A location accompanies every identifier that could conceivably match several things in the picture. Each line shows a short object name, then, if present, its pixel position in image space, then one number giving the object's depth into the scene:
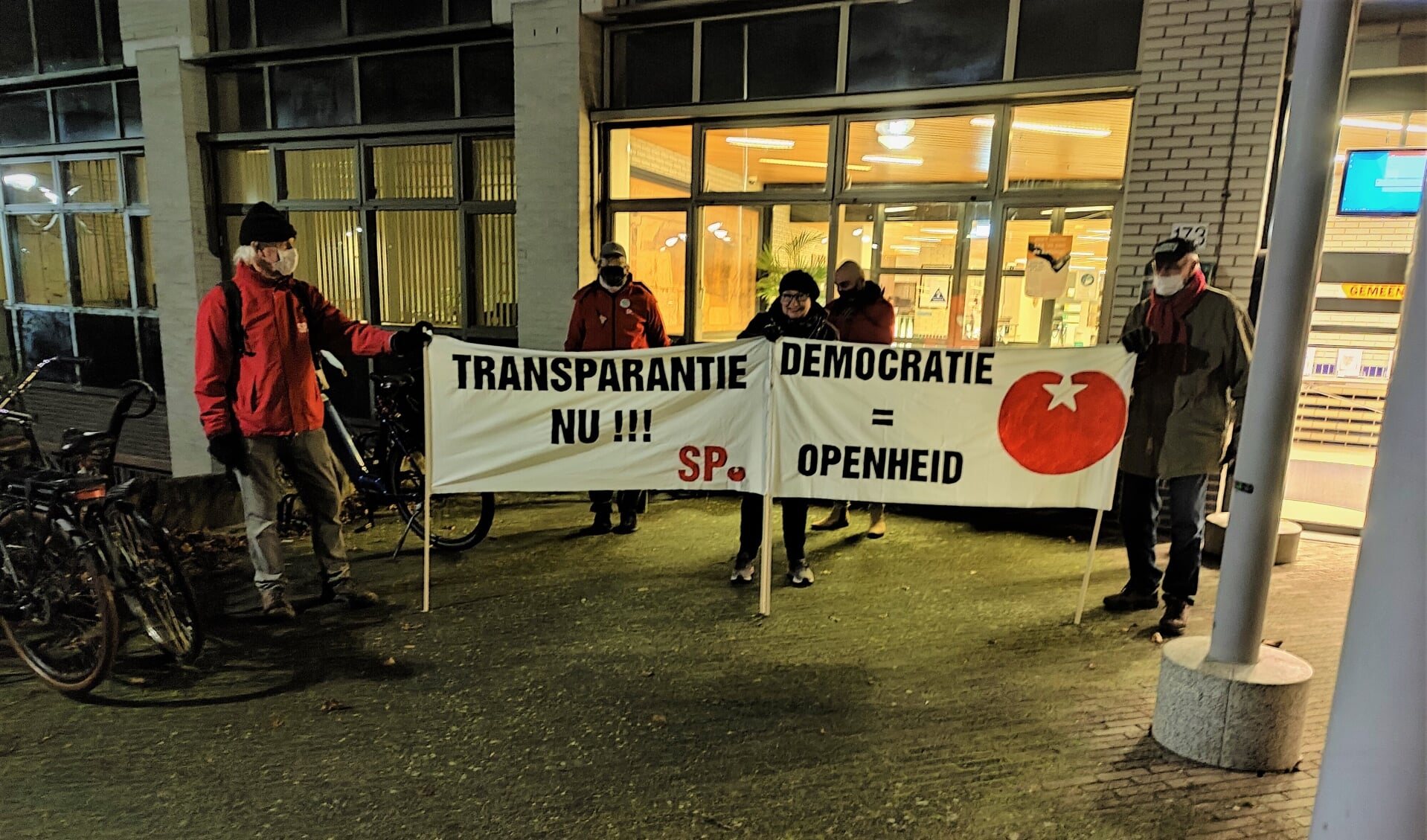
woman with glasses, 5.04
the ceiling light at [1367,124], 5.88
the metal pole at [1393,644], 2.00
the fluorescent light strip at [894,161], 7.27
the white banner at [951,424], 4.49
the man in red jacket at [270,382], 4.32
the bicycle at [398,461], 5.74
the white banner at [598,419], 4.70
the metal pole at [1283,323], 2.96
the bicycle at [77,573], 3.87
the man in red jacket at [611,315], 6.21
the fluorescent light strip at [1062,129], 6.58
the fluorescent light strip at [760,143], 7.89
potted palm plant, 8.01
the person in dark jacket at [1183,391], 4.41
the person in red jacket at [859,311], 6.11
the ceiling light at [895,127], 7.21
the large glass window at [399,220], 8.71
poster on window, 6.79
